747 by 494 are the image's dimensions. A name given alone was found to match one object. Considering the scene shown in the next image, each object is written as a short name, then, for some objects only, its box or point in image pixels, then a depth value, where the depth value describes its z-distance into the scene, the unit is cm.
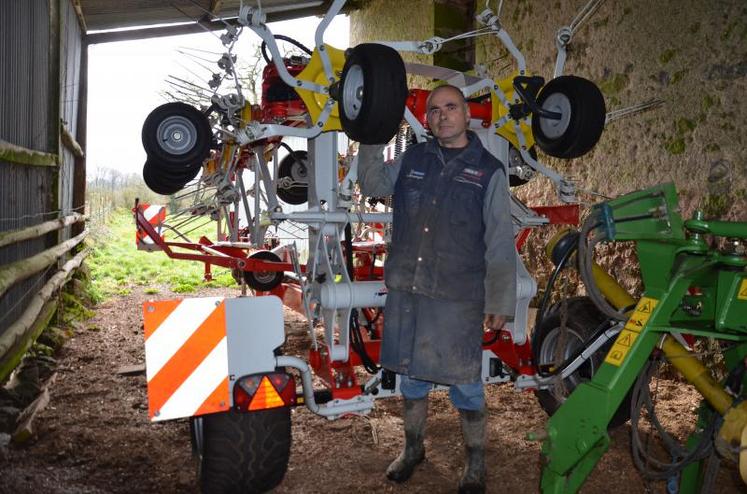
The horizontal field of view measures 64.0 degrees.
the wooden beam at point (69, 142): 689
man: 300
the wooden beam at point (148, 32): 969
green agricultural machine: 232
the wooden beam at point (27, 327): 396
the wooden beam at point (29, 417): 360
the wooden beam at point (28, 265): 390
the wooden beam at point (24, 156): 415
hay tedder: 248
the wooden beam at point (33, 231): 412
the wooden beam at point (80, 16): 794
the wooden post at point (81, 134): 895
